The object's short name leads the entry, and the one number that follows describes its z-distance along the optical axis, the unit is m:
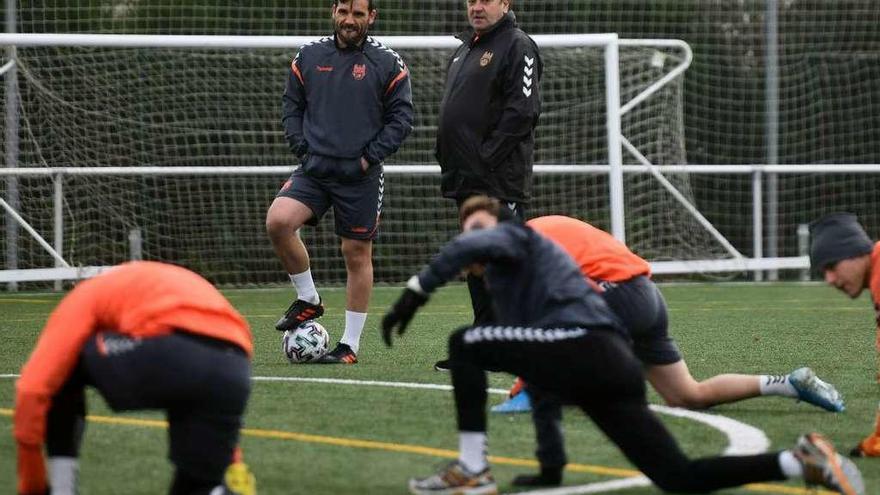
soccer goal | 30.03
